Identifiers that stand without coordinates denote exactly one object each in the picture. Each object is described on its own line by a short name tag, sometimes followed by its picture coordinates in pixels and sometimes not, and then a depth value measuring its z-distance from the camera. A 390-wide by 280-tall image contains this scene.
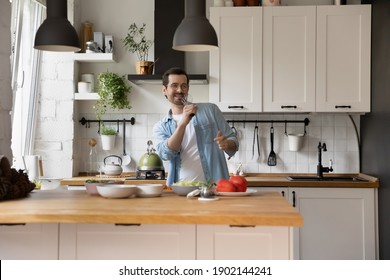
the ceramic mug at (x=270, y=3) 5.16
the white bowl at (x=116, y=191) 2.98
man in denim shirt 3.99
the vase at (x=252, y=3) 5.19
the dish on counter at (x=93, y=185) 3.16
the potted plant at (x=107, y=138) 5.49
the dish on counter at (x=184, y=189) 3.11
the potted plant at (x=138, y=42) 5.50
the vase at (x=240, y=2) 5.20
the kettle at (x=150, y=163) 5.03
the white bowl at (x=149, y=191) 3.08
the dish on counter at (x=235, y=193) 3.06
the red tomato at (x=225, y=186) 3.10
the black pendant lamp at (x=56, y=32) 3.40
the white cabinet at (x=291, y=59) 5.03
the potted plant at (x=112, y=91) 5.35
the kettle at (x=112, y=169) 5.28
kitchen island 2.46
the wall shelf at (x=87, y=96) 5.40
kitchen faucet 5.19
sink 5.10
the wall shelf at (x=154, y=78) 5.07
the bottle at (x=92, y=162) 5.62
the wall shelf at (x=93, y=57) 5.36
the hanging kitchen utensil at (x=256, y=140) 5.48
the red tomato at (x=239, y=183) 3.13
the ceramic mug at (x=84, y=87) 5.45
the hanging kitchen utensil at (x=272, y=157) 5.44
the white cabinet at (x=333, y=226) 4.81
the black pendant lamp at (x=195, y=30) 3.28
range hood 5.29
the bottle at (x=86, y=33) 5.51
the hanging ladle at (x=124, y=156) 5.57
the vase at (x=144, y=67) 5.29
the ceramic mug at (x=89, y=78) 5.52
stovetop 4.98
